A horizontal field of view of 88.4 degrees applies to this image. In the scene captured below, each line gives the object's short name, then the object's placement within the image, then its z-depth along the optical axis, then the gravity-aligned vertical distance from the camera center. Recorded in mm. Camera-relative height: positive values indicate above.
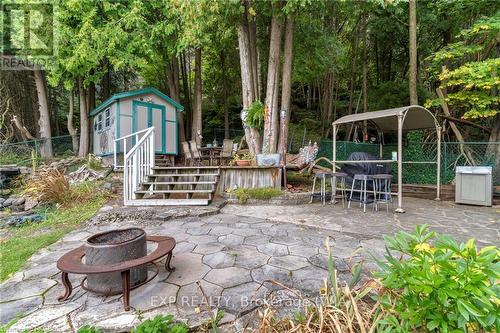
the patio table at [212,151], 9705 +371
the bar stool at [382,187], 4604 -532
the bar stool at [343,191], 5339 -662
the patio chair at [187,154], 9672 +233
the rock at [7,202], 5852 -957
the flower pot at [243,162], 6082 -33
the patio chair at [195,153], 9680 +289
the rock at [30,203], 5410 -912
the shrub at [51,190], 5383 -617
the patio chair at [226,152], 9250 +317
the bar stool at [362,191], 4723 -581
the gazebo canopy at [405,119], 4965 +948
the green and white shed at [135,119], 8727 +1524
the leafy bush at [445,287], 990 -519
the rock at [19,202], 5777 -935
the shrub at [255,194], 5199 -683
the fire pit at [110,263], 1721 -717
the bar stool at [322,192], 5198 -673
